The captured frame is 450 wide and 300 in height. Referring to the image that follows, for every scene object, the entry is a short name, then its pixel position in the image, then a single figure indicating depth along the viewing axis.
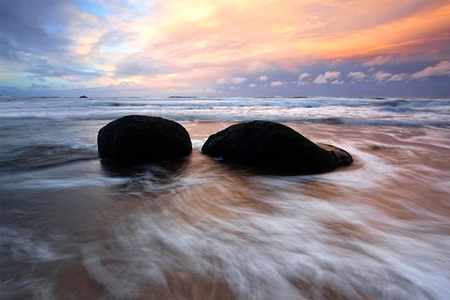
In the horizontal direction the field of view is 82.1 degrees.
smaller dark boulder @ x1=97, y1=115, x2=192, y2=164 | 4.03
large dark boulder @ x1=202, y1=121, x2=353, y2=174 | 3.52
